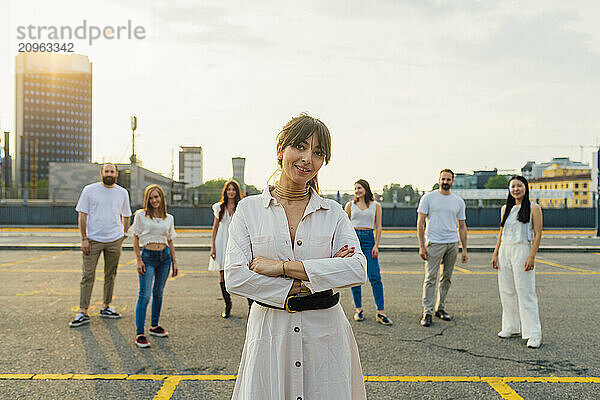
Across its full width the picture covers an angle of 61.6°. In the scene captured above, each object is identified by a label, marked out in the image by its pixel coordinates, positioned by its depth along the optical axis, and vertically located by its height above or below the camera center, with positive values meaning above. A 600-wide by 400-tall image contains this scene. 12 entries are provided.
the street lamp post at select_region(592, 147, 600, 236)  24.11 +0.08
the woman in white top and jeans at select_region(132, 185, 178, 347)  5.76 -0.72
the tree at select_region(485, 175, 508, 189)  139.54 +2.47
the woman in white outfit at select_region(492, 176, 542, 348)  5.79 -0.82
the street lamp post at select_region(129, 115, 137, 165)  34.69 +3.72
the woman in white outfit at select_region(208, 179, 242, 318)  6.82 -0.50
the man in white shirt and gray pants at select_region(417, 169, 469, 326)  6.79 -0.62
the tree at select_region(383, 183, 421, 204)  31.28 -0.20
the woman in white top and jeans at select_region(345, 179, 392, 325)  6.75 -0.57
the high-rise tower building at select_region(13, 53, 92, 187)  174.88 +28.76
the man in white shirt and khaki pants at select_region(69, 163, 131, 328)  6.60 -0.58
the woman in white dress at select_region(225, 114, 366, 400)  2.24 -0.40
